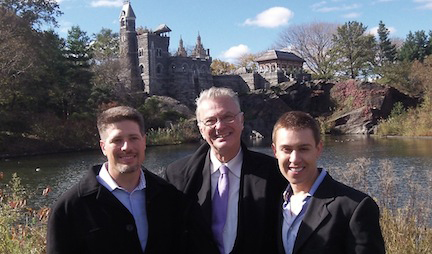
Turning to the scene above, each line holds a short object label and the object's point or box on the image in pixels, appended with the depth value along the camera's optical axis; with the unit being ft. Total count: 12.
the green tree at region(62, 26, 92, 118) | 88.62
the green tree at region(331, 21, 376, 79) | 147.43
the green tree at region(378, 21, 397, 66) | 157.28
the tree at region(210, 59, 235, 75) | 198.39
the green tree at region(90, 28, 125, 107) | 93.20
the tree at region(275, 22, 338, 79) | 168.35
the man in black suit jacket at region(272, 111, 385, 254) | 7.88
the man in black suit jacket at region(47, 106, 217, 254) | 8.58
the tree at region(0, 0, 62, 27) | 82.94
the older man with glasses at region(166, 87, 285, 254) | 9.37
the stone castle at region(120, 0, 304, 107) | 125.59
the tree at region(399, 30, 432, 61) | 146.20
